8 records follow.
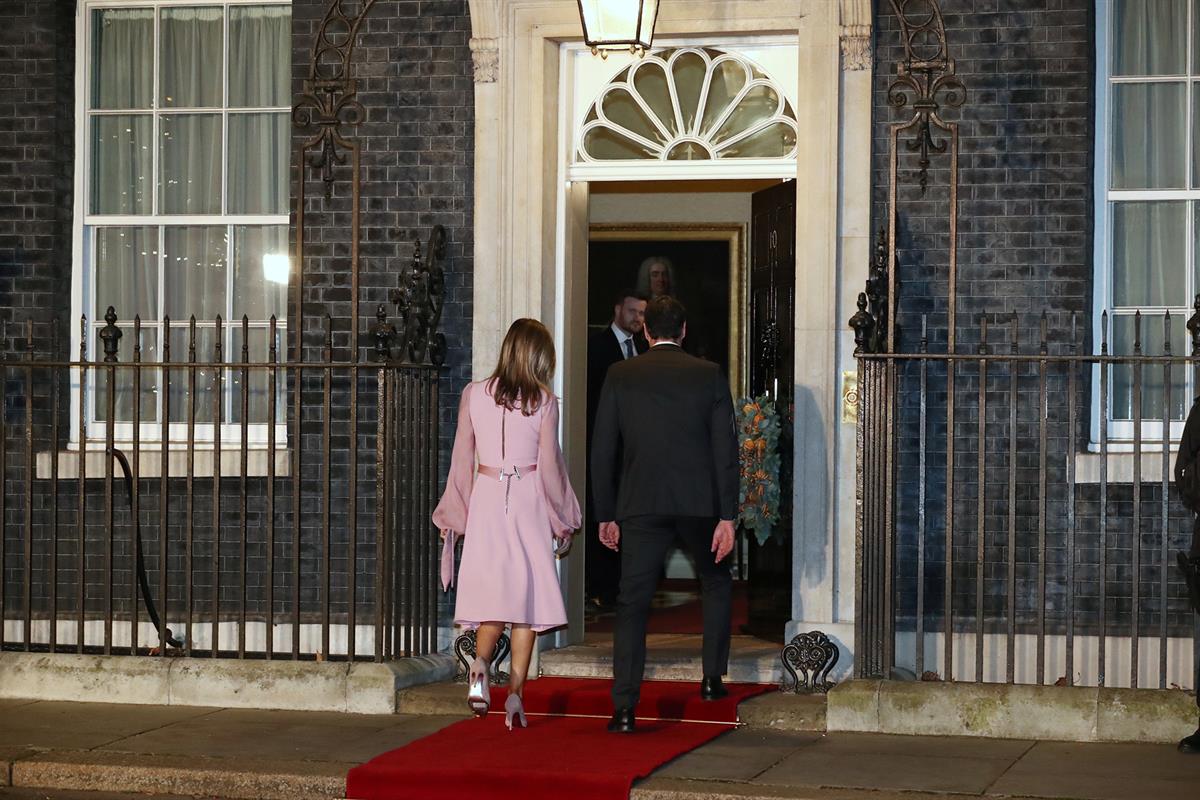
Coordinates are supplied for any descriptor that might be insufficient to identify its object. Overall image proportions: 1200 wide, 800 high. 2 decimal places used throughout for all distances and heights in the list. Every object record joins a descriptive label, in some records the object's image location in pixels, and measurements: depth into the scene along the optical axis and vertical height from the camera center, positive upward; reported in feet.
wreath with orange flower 29.81 -1.34
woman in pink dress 24.97 -1.61
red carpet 21.77 -4.72
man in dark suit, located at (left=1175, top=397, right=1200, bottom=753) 23.80 -1.20
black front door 30.55 +0.72
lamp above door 26.91 +5.64
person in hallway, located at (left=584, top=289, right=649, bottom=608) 34.55 +0.63
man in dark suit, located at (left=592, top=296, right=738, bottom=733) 24.50 -1.12
